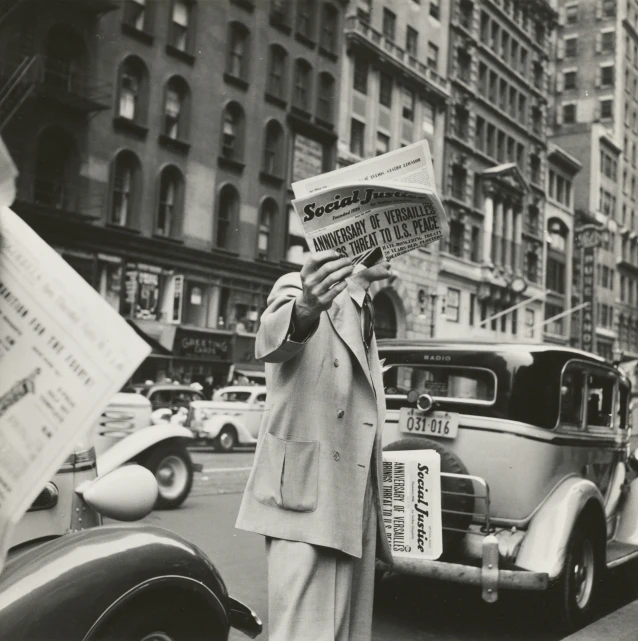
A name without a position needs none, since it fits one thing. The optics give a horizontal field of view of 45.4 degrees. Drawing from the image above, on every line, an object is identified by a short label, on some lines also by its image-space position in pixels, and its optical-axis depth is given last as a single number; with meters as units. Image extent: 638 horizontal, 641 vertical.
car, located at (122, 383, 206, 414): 15.09
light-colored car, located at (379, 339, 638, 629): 4.39
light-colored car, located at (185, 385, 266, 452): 15.70
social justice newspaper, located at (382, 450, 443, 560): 3.38
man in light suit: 2.20
